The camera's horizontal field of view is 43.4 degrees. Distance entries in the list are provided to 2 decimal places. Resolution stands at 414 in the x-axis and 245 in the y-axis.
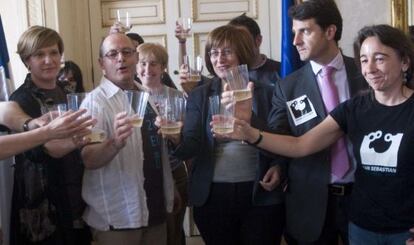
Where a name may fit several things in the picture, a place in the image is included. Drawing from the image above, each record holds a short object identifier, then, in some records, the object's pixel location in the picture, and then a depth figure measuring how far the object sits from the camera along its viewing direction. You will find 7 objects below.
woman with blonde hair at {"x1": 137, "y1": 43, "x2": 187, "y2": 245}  2.89
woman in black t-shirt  1.76
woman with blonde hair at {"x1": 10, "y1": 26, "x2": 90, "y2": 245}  2.18
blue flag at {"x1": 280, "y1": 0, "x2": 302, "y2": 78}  3.43
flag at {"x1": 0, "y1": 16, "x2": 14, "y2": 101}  2.87
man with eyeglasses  2.03
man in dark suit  2.07
